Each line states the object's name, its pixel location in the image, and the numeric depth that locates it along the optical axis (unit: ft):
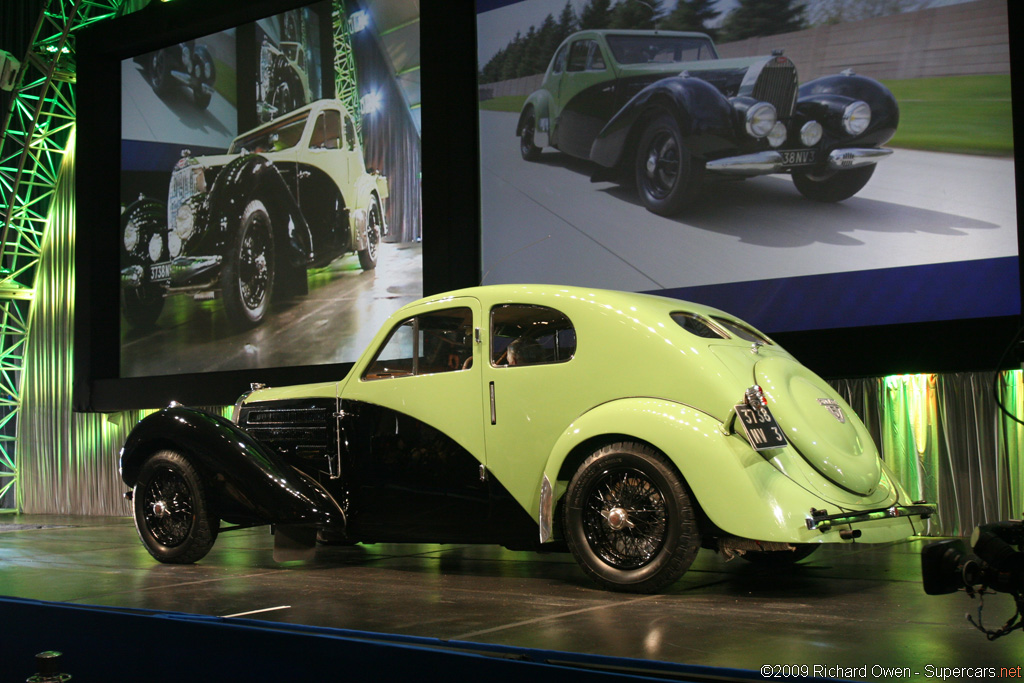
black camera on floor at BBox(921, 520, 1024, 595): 7.48
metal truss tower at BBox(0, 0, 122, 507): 39.86
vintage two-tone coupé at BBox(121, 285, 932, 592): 12.98
